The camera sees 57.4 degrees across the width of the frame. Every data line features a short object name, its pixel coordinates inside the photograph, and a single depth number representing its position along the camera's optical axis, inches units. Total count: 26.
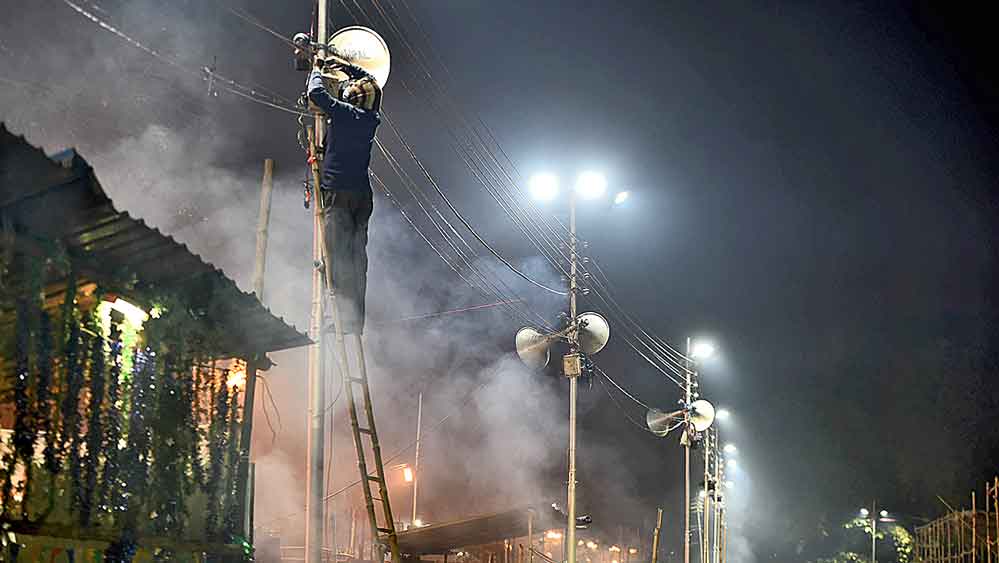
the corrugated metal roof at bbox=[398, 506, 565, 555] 714.8
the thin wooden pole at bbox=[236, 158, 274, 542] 349.1
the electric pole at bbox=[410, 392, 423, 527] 1235.0
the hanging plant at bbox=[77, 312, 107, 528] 265.3
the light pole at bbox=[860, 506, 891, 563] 2381.0
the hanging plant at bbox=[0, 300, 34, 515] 243.6
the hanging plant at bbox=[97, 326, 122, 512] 273.9
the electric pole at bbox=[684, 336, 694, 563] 941.2
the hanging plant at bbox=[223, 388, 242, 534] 337.7
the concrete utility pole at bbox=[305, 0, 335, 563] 279.1
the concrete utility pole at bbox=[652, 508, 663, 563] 779.4
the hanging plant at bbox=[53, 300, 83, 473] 260.8
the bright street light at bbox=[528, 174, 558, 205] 645.9
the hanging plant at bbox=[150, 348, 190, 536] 298.4
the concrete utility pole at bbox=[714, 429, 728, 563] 1235.4
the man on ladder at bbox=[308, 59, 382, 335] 293.1
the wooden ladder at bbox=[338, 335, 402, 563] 266.7
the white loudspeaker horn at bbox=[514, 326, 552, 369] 637.9
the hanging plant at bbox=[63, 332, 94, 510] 262.1
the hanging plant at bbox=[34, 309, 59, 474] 254.4
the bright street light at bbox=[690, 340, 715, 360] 1030.4
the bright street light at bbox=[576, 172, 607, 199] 660.7
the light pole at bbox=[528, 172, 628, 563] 615.5
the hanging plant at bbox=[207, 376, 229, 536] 328.2
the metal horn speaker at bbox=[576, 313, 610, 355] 646.5
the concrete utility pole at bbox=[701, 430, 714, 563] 1046.8
